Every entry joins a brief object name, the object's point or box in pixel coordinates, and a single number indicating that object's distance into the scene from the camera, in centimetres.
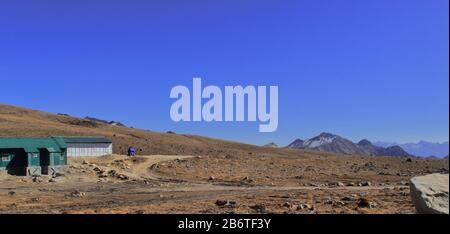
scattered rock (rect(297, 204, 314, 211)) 2433
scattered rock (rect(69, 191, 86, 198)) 3362
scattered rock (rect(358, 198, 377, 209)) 2507
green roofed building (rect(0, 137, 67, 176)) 4997
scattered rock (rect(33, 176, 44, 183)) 4588
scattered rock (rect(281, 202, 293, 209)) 2495
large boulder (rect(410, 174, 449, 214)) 1291
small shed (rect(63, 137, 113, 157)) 6550
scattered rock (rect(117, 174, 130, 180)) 4906
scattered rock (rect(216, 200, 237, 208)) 2595
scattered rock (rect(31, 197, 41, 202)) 3059
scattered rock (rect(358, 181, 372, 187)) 4242
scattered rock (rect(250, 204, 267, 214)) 2344
